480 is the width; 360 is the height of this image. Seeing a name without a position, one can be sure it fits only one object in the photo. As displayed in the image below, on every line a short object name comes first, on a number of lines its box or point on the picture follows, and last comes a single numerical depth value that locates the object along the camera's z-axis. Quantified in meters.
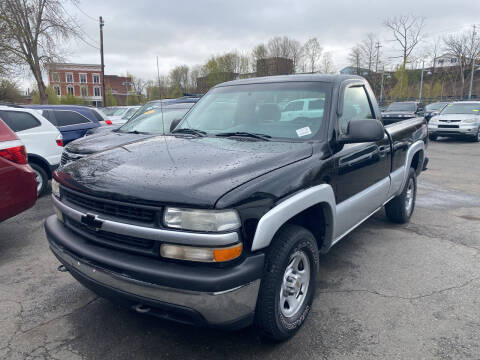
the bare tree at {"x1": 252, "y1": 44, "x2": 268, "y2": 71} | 48.69
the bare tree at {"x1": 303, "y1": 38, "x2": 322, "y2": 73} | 44.84
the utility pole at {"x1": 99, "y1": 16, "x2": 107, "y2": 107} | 26.88
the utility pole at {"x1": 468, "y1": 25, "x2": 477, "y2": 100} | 39.91
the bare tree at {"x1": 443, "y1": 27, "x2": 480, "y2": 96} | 40.72
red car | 3.92
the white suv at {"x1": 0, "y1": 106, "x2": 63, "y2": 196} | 6.46
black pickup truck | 2.04
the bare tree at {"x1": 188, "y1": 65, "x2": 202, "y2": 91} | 51.60
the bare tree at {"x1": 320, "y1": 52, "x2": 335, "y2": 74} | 43.80
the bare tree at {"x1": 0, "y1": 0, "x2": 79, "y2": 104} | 18.16
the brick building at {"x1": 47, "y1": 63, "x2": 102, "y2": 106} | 77.06
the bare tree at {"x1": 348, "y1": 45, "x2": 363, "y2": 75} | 45.62
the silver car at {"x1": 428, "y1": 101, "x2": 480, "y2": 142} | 15.20
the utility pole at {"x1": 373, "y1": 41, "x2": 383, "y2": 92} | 45.28
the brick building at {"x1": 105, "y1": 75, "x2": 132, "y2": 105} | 85.19
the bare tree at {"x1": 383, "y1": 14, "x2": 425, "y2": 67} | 45.47
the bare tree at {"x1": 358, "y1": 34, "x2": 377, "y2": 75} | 45.37
